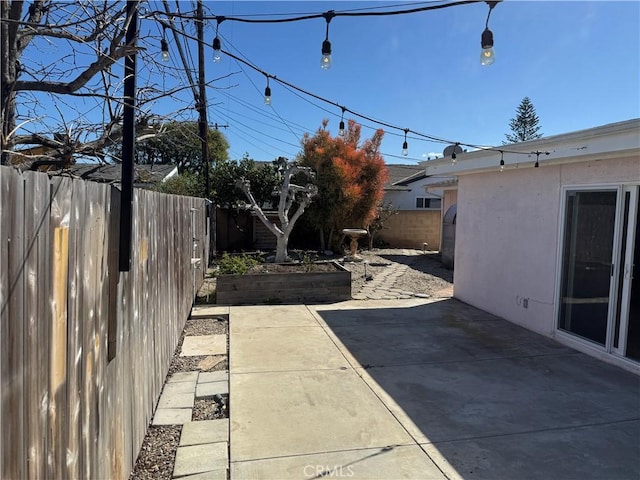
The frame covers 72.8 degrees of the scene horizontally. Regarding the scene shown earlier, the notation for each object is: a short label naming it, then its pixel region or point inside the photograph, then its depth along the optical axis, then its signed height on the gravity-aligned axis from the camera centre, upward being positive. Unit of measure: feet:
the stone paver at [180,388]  13.25 -5.44
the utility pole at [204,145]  36.84 +6.08
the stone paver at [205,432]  10.42 -5.44
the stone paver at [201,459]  9.23 -5.44
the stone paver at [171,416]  11.38 -5.47
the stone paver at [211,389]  13.05 -5.41
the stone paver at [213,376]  14.08 -5.40
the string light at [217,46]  13.75 +5.61
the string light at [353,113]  15.43 +4.45
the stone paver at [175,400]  12.29 -5.45
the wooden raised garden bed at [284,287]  24.70 -4.20
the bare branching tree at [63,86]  8.58 +2.53
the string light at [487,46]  11.48 +4.70
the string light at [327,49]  13.00 +5.10
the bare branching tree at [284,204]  32.16 +0.89
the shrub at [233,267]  25.85 -3.22
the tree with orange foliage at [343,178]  44.68 +4.24
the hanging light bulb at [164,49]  12.31 +4.89
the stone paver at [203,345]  16.92 -5.39
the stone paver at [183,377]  14.11 -5.44
